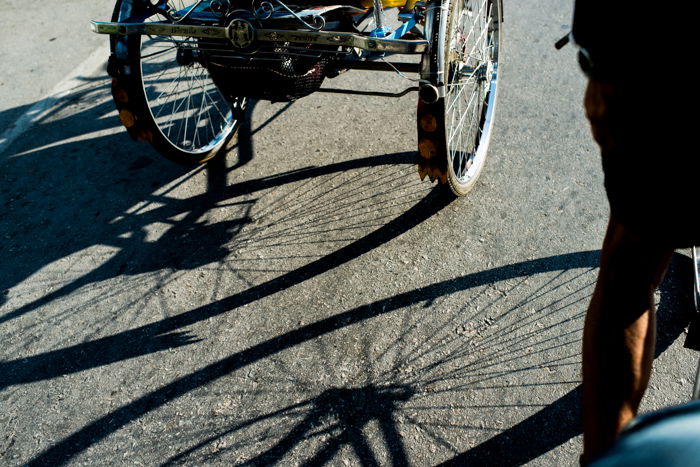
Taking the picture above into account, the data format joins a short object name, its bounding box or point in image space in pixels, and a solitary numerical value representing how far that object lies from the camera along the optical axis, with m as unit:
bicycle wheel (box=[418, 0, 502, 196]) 2.55
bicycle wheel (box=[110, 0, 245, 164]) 2.93
